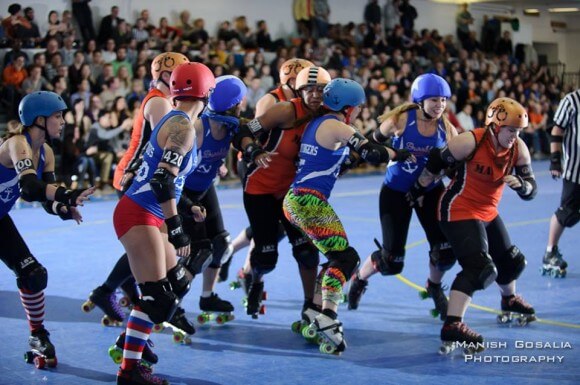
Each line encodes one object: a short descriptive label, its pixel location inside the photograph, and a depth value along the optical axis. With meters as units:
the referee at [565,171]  12.08
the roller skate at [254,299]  9.70
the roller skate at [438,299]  9.77
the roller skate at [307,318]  9.17
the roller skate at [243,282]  10.58
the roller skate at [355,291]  10.18
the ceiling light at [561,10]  48.45
